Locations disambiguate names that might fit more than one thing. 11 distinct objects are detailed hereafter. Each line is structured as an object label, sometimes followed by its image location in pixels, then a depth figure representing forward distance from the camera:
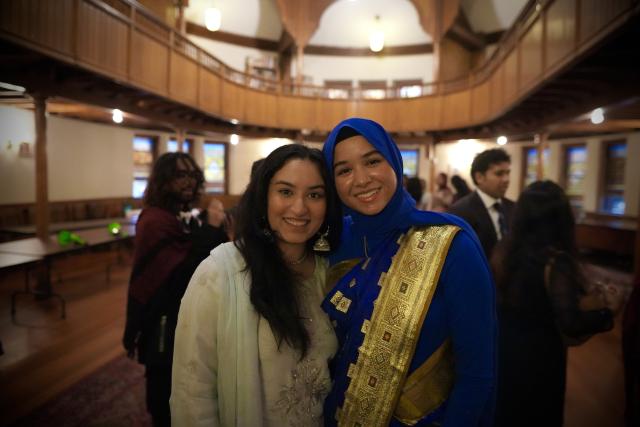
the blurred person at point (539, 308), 1.81
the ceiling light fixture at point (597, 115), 5.92
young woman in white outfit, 1.16
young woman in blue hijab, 1.14
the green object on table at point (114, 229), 6.36
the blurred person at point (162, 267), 2.07
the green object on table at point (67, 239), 5.15
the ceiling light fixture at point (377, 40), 12.68
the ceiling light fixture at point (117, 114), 7.64
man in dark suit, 2.73
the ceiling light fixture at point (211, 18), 10.91
